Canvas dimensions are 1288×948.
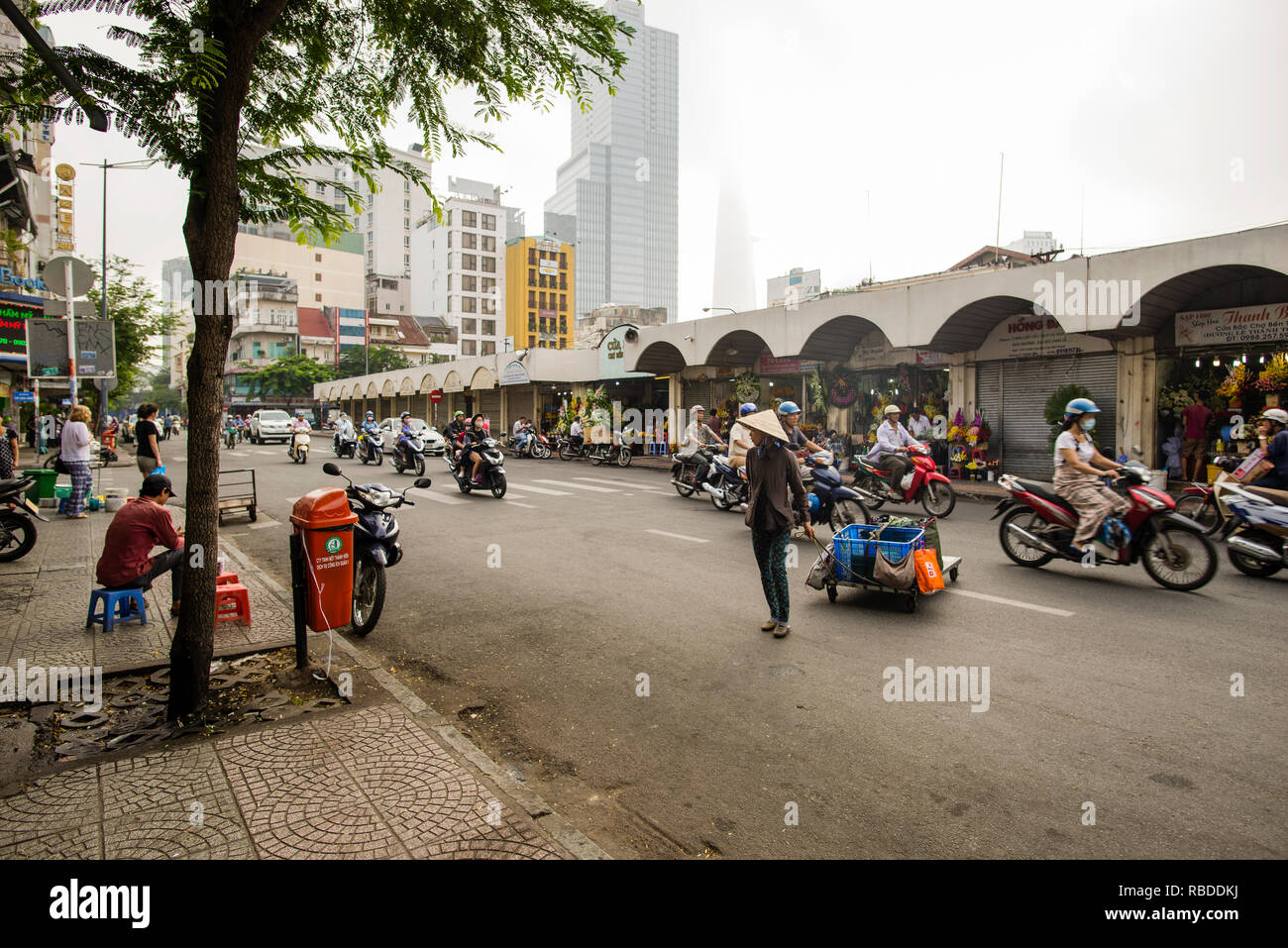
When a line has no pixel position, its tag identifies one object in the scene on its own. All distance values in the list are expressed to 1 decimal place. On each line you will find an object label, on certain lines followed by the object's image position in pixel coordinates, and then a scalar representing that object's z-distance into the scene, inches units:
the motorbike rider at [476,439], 610.5
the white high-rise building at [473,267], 3897.6
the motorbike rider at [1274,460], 320.2
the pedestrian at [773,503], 234.5
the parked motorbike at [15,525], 344.8
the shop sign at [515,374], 1354.8
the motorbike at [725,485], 509.4
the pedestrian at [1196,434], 573.0
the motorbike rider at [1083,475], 295.1
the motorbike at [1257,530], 298.5
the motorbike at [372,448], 955.3
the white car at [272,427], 1509.6
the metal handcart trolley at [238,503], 476.1
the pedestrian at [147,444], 426.3
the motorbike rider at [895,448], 486.3
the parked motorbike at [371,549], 237.0
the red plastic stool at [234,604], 239.0
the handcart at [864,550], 262.1
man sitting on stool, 231.3
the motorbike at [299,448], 994.6
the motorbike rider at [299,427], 1002.1
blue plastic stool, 230.7
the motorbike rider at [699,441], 550.6
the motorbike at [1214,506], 346.0
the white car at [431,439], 1187.6
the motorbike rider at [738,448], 508.7
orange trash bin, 198.5
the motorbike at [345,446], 1084.5
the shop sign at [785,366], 925.2
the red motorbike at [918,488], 468.4
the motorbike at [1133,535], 277.7
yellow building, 3878.0
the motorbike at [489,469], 605.3
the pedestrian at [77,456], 473.1
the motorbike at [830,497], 402.6
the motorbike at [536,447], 1184.2
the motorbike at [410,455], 795.4
